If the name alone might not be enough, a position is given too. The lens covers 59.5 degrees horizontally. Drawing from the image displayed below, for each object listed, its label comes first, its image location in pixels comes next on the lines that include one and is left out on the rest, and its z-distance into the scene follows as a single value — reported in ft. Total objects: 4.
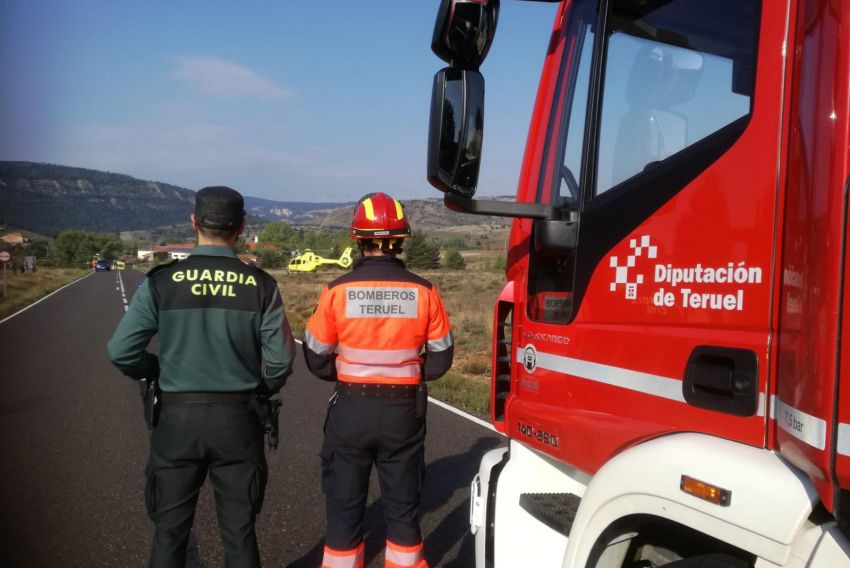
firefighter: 10.93
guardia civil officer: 9.91
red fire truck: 5.15
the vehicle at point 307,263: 237.86
